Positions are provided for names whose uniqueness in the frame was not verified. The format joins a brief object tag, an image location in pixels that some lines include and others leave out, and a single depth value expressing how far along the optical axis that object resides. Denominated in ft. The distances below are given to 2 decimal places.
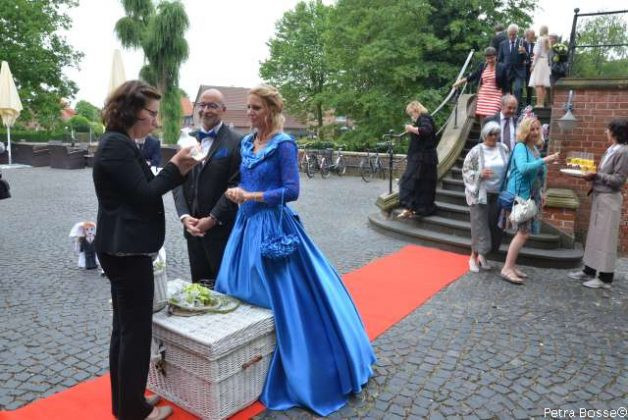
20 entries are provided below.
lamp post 20.67
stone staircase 19.07
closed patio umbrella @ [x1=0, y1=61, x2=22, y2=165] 49.57
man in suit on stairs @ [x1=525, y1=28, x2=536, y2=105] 28.96
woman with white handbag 16.17
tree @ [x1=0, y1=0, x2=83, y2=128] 78.12
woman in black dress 22.98
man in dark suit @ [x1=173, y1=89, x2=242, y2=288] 9.90
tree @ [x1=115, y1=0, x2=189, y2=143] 93.09
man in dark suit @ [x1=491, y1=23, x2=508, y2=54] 30.83
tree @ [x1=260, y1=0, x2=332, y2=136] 100.37
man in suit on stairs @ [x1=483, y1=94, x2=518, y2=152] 21.25
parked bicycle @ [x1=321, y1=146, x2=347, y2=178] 53.88
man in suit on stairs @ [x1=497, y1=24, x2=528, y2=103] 28.55
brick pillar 20.52
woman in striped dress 28.17
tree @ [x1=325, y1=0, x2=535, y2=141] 55.21
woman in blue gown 8.83
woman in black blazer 6.77
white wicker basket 7.98
